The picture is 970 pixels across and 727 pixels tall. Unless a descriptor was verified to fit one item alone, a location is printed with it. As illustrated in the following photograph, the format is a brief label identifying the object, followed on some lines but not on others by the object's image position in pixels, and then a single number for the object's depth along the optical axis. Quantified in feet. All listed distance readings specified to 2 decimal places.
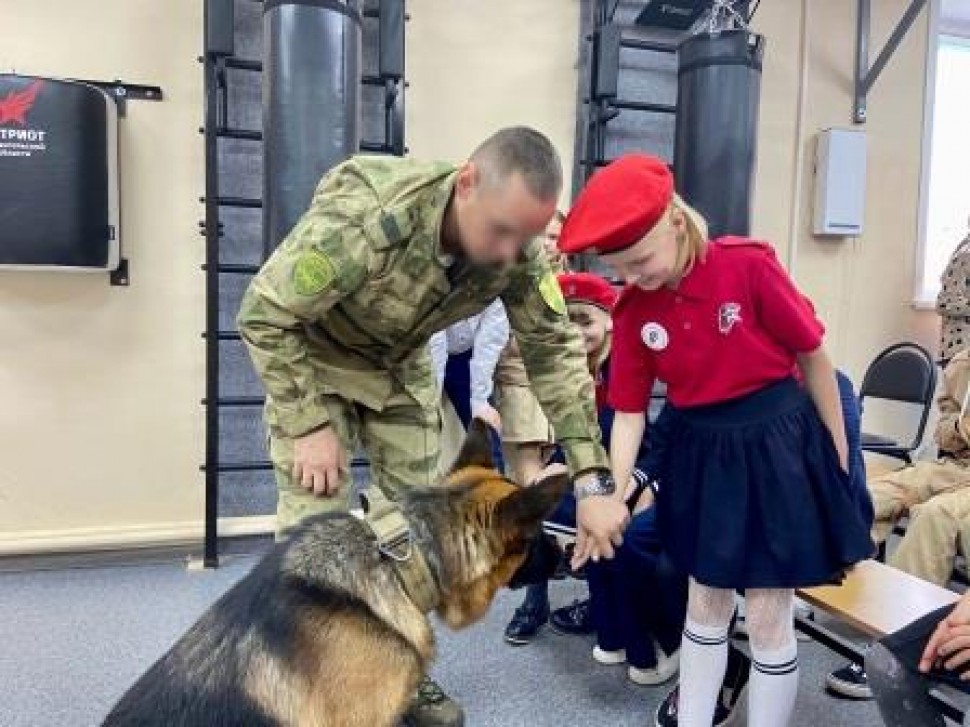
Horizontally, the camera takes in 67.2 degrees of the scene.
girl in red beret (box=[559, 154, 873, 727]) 4.41
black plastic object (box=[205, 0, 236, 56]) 8.97
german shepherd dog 3.37
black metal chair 10.74
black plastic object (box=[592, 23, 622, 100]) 10.78
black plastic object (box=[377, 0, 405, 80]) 9.83
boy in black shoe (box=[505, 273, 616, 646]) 7.45
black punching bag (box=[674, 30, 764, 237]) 10.41
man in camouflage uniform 4.37
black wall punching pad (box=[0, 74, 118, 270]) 8.70
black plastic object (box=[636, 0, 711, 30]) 11.32
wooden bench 5.24
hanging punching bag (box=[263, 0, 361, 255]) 8.35
